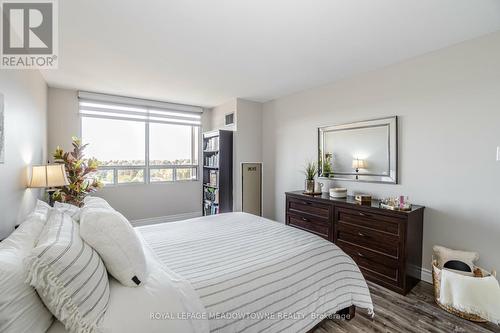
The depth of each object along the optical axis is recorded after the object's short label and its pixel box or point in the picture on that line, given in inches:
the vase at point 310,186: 134.8
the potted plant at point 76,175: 126.5
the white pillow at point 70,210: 61.2
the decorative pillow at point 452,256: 85.8
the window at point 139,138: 163.3
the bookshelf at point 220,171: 173.6
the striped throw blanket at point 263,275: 49.3
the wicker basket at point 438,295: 74.4
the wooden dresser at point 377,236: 90.6
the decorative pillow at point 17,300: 30.2
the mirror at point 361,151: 112.0
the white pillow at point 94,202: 67.4
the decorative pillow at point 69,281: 34.1
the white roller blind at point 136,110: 159.9
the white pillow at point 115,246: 45.8
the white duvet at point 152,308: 38.0
